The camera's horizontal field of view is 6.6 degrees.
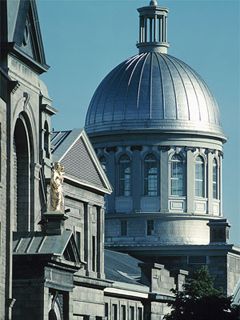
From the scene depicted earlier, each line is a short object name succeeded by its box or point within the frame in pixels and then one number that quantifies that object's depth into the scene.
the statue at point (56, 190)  75.19
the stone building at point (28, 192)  71.25
